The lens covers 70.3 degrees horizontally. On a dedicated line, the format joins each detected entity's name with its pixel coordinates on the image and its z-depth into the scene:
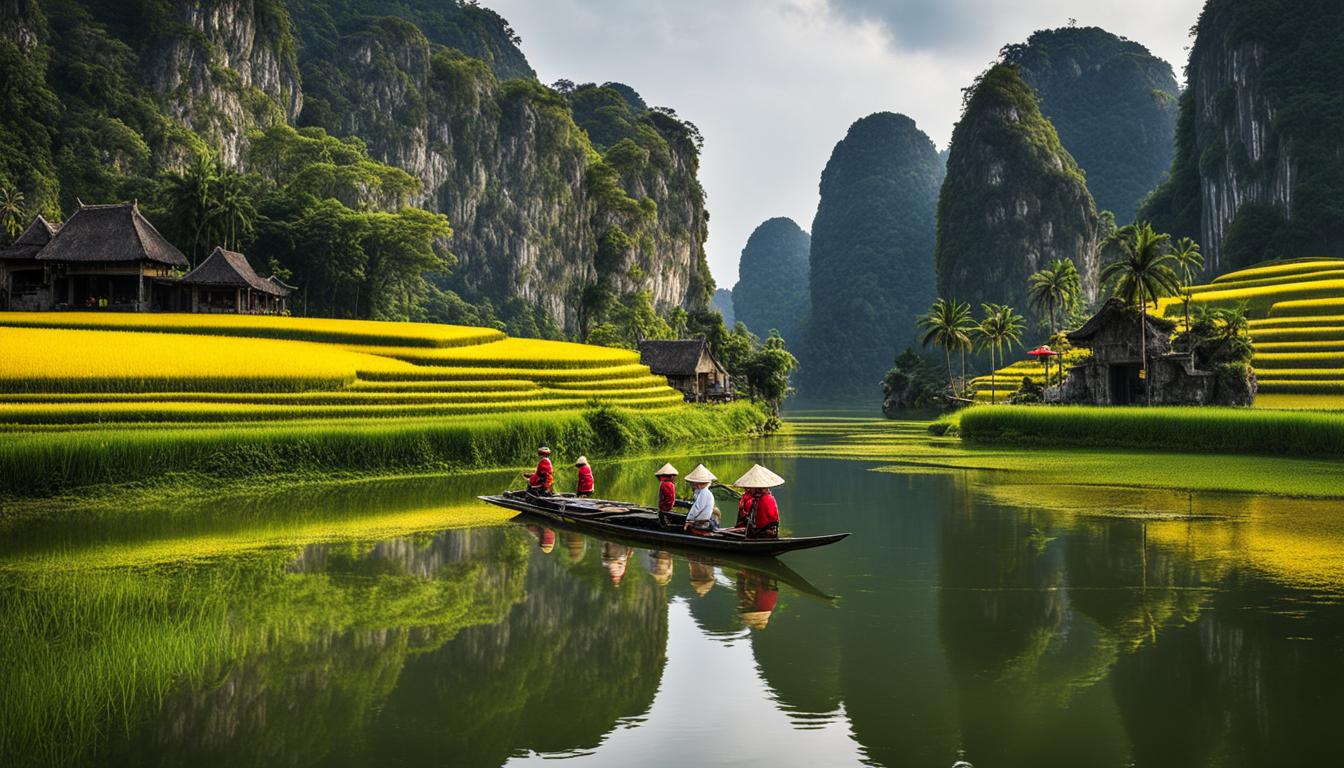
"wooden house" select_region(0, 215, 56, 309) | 48.75
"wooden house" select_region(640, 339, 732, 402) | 58.47
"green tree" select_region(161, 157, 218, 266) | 62.09
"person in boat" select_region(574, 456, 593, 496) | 20.98
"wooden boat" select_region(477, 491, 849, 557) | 14.98
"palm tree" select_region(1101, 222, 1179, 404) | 43.12
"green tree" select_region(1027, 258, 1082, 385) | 71.94
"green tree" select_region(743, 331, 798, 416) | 66.12
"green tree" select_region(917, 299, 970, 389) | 71.56
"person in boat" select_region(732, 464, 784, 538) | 14.89
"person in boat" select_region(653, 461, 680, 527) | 17.02
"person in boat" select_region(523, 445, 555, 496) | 20.91
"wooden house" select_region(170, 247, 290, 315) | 51.59
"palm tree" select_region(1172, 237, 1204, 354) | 57.83
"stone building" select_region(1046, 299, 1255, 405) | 42.75
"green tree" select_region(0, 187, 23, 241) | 59.00
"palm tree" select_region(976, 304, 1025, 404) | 69.94
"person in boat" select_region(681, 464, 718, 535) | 15.62
